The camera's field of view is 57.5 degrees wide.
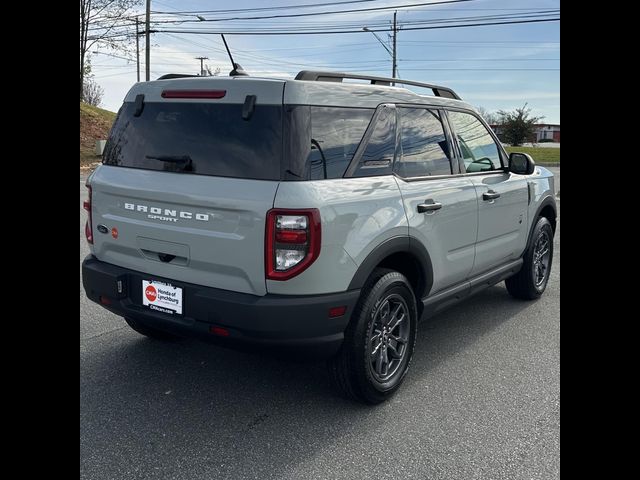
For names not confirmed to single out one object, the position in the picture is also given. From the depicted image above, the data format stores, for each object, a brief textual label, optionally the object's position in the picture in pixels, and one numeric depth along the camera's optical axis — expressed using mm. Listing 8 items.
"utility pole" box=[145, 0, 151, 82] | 31969
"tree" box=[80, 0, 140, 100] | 32531
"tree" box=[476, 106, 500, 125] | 53094
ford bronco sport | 3016
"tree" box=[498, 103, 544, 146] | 49438
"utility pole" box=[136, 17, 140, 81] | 34031
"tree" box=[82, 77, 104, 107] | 50044
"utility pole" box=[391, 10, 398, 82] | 40181
